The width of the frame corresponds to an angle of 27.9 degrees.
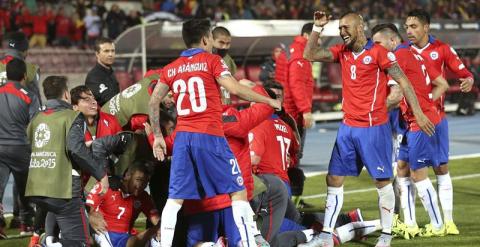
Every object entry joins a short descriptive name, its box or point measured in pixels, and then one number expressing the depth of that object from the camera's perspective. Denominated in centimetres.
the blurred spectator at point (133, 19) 2752
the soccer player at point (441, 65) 1027
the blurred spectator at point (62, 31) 2644
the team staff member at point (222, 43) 1192
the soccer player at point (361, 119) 912
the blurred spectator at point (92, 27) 2694
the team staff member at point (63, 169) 841
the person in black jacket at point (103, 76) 1179
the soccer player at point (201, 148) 811
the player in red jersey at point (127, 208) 912
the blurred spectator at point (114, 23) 2683
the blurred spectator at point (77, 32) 2680
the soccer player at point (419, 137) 1011
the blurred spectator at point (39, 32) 2606
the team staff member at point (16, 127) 1093
